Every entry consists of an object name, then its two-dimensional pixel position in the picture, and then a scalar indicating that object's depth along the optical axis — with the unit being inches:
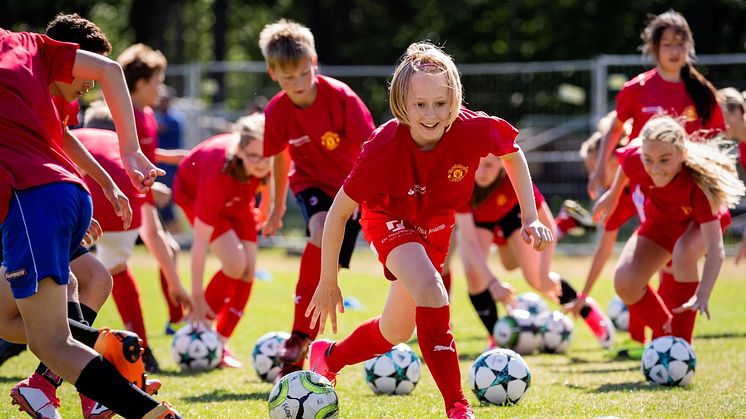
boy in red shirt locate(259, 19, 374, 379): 483.6
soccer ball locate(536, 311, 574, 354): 601.2
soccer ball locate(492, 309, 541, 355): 593.2
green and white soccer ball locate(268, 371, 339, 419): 376.7
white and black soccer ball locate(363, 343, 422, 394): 464.1
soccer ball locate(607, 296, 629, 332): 684.2
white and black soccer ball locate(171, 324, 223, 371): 550.7
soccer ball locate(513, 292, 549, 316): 632.2
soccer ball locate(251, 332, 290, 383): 510.8
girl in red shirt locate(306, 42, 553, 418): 362.5
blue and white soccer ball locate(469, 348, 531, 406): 426.3
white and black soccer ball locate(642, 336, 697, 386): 464.1
